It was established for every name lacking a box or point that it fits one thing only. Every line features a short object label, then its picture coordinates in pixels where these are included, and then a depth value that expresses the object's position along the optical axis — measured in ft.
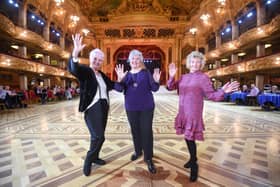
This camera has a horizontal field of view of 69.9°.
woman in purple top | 9.11
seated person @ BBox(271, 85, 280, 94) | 35.19
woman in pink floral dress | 7.98
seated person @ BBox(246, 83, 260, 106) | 38.96
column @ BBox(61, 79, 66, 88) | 77.99
